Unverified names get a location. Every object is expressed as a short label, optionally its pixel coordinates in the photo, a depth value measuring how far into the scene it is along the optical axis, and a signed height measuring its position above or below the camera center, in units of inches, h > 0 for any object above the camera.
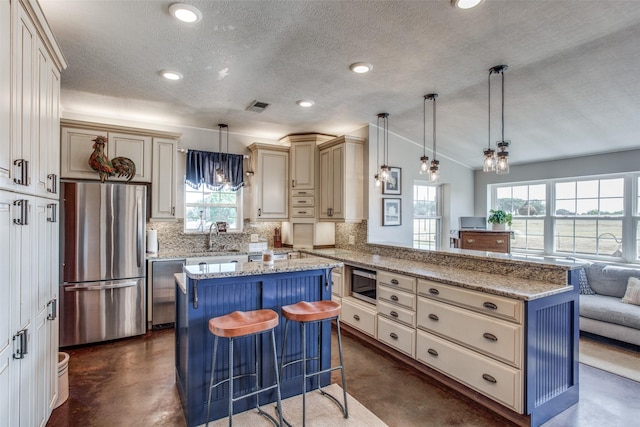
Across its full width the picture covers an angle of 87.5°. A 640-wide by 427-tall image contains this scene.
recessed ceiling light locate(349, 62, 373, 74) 108.3 +48.1
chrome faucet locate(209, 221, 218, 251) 183.8 -10.5
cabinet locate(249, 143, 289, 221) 189.3 +17.2
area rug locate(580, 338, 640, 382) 114.1 -53.5
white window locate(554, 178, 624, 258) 170.7 -1.4
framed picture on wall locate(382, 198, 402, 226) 181.8 +1.1
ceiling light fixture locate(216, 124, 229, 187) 172.2 +27.6
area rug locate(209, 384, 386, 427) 88.0 -55.6
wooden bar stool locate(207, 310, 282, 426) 76.1 -26.5
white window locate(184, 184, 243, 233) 185.5 +2.3
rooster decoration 142.7 +21.2
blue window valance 180.1 +24.5
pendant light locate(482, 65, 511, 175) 101.5 +17.4
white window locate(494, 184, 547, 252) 200.1 +1.0
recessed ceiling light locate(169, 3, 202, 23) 77.8 +48.0
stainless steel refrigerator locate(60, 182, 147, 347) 134.3 -20.9
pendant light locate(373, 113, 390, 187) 167.9 +41.0
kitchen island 88.0 -28.5
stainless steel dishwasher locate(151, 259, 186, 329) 154.4 -37.0
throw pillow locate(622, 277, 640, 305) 135.2 -32.1
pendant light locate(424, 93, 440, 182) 124.0 +16.8
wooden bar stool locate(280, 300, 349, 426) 85.2 -26.4
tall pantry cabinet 57.4 -0.1
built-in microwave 141.9 -31.9
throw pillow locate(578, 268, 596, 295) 154.8 -33.7
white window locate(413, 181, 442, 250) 202.5 -1.1
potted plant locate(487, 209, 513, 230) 201.8 -3.3
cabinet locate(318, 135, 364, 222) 175.8 +17.9
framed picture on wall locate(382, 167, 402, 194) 181.8 +16.3
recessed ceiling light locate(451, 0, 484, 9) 75.7 +48.2
